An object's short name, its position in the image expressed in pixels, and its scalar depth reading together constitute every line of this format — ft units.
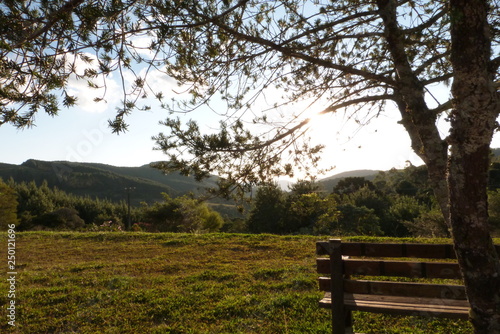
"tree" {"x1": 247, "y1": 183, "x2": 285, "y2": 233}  82.23
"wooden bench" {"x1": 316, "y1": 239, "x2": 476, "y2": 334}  8.07
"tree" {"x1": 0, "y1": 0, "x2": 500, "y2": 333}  5.75
